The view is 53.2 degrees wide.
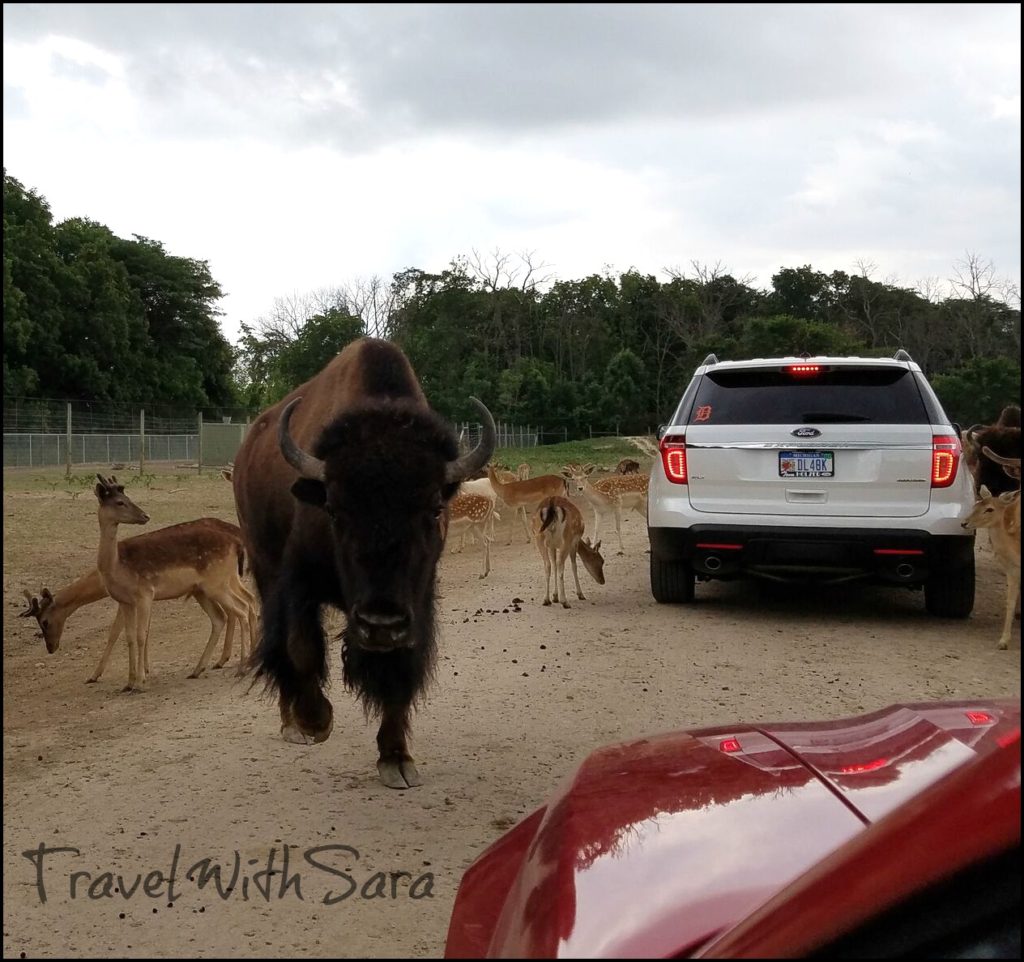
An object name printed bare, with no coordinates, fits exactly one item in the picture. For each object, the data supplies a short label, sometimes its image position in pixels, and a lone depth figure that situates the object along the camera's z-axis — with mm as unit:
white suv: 8227
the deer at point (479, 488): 17311
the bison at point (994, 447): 11945
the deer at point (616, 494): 16031
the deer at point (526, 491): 17812
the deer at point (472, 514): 14930
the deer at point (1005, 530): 8172
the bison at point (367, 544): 4480
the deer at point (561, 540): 10789
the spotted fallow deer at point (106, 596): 8945
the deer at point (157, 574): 8562
